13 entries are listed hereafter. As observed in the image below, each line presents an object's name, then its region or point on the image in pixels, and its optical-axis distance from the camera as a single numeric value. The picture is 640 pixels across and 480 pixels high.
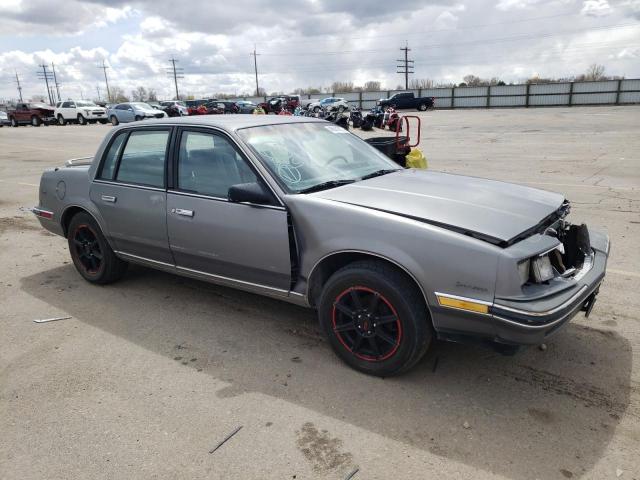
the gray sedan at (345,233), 2.77
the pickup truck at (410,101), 43.75
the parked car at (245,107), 34.69
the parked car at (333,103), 41.29
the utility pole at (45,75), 106.06
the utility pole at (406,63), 75.43
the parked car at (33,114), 38.12
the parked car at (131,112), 31.53
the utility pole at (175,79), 96.94
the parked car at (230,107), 34.03
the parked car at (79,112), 36.06
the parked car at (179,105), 36.97
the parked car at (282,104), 34.69
